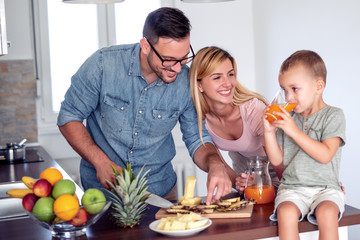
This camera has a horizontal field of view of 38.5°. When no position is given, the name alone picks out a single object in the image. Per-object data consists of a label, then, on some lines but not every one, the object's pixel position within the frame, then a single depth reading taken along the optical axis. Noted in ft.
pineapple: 5.80
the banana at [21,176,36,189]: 6.01
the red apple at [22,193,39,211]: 5.51
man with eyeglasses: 8.14
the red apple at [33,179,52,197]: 5.62
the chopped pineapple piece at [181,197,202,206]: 6.63
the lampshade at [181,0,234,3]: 9.80
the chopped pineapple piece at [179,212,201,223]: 5.72
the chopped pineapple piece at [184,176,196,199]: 6.61
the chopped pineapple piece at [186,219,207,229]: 5.57
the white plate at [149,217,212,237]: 5.50
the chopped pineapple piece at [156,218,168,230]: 5.67
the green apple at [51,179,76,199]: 5.63
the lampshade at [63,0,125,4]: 8.98
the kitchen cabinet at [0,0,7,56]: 9.29
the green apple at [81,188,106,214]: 5.49
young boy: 6.28
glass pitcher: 6.85
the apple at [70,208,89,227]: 5.52
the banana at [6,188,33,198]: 5.94
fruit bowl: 5.49
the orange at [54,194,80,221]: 5.40
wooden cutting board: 6.18
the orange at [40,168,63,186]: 5.87
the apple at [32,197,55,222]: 5.43
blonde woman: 8.83
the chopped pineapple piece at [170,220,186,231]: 5.57
